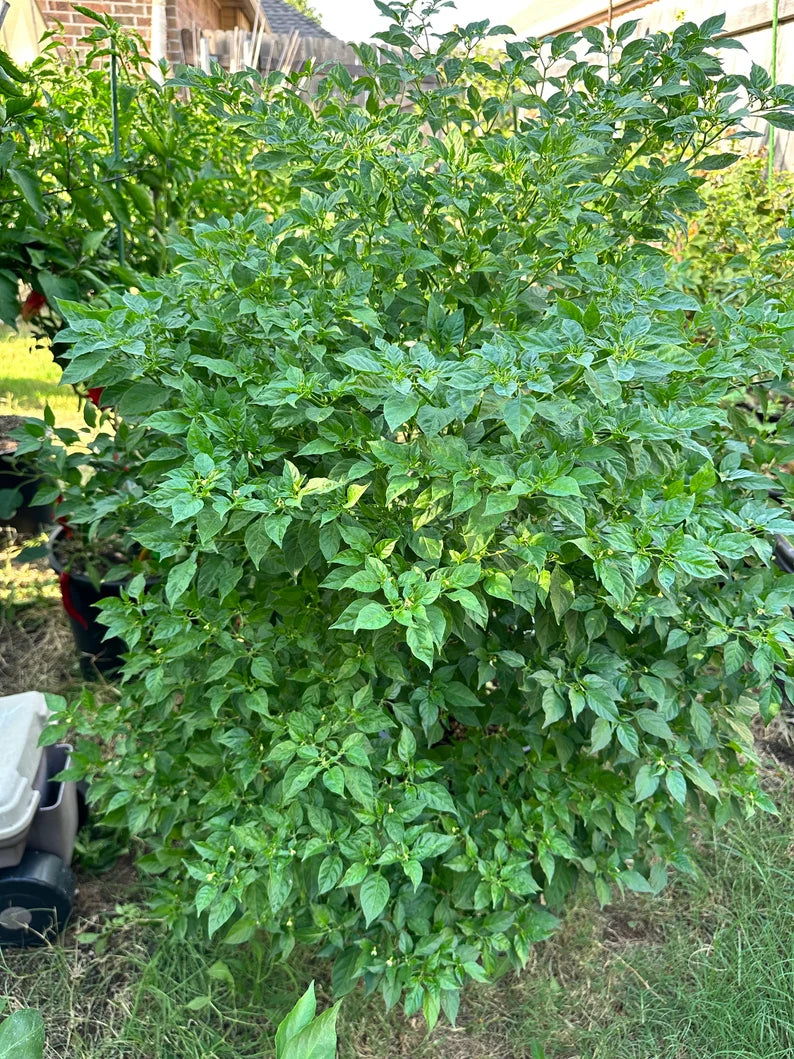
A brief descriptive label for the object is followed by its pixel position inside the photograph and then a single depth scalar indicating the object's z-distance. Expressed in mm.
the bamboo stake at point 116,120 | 2104
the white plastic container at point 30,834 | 1757
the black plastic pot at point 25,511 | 3373
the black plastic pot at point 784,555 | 2686
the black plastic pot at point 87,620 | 2627
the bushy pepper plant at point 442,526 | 1155
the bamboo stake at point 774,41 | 2705
